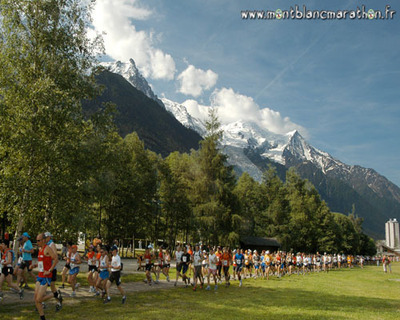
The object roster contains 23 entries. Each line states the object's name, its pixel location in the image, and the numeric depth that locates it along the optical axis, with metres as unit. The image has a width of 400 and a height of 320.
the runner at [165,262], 20.70
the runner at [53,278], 10.10
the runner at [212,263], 19.30
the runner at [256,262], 29.82
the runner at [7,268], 12.60
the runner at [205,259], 22.73
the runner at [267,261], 27.22
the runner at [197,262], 18.28
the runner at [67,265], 15.00
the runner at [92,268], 15.10
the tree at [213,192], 45.16
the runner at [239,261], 21.85
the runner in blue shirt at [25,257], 13.79
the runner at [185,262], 19.09
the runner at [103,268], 13.25
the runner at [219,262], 21.00
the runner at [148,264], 18.91
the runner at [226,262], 20.50
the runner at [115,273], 13.16
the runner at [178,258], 19.36
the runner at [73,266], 14.22
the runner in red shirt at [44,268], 9.62
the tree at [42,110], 16.09
